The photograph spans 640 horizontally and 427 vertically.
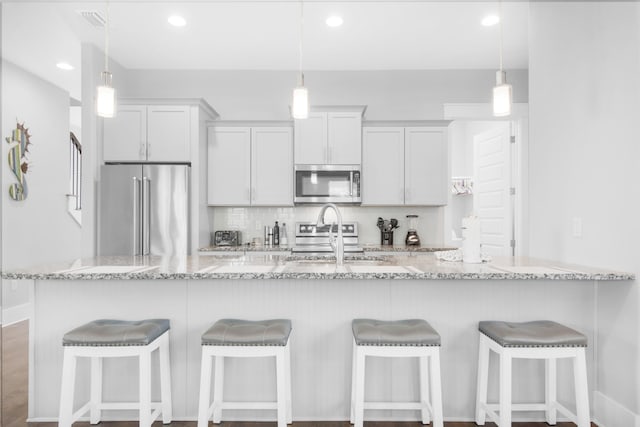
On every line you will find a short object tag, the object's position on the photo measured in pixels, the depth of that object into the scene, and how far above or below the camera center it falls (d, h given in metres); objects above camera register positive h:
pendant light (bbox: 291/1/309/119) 2.27 +0.65
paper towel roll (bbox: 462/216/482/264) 2.46 -0.15
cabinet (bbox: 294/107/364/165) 4.34 +0.82
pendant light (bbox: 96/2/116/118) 2.23 +0.66
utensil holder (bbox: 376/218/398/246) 4.62 -0.16
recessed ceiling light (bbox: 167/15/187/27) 3.37 +1.64
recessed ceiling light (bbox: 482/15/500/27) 3.37 +1.64
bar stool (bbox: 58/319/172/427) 1.93 -0.63
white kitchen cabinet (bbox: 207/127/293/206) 4.39 +0.52
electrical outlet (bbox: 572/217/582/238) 2.41 -0.07
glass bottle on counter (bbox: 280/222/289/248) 4.63 -0.23
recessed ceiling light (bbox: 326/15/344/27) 3.35 +1.63
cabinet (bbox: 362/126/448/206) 4.39 +0.55
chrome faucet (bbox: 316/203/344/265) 2.42 -0.18
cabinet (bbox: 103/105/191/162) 4.12 +0.85
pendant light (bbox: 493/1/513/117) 2.20 +0.65
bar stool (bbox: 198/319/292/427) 1.90 -0.62
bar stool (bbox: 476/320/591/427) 1.90 -0.63
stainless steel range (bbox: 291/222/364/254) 4.57 -0.22
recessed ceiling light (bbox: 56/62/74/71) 4.45 +1.66
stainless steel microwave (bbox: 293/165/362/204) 4.35 +0.34
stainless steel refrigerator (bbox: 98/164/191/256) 3.86 +0.06
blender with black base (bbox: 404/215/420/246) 4.45 -0.19
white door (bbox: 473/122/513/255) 4.80 +0.35
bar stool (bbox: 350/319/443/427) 1.89 -0.61
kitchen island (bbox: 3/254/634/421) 2.32 -0.58
